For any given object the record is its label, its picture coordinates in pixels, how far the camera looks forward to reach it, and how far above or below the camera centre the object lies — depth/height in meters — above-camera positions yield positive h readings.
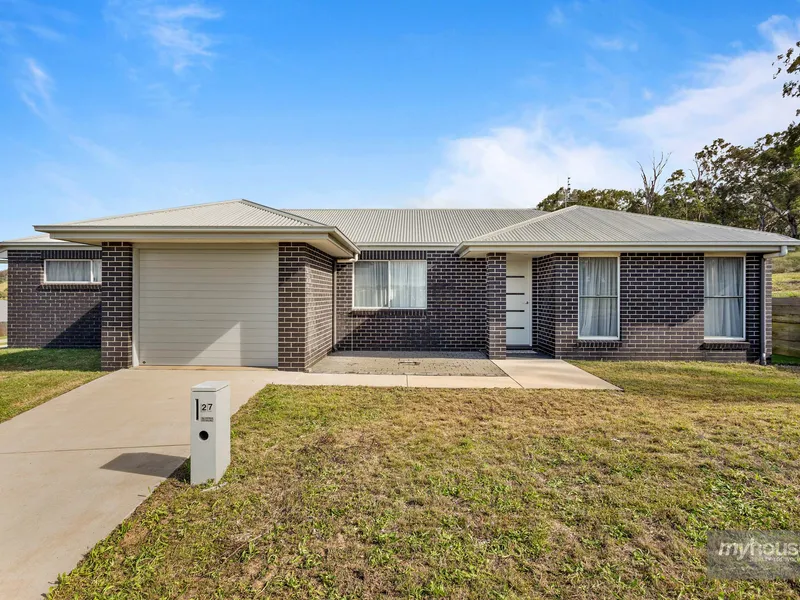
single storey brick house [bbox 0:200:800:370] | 8.21 +0.37
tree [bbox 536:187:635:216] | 33.44 +8.93
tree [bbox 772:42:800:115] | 15.37 +9.46
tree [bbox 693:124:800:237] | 32.14 +9.89
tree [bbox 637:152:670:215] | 32.44 +10.10
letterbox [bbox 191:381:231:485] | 3.53 -1.21
